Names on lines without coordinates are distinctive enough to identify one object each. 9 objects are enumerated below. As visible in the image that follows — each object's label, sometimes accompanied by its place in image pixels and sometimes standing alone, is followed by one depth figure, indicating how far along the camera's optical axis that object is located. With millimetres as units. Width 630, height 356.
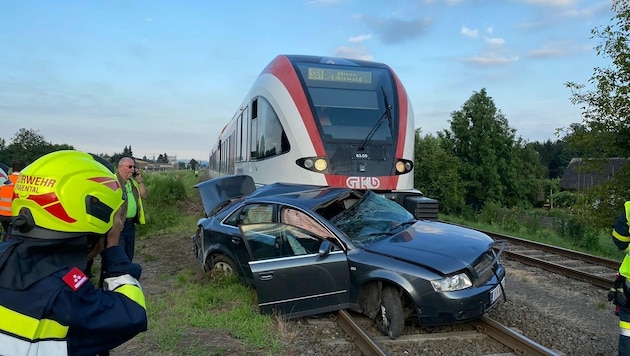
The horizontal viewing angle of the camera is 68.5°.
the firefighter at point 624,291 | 3785
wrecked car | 4582
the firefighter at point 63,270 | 1525
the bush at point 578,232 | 13323
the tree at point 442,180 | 34125
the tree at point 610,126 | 12336
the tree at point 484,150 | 49906
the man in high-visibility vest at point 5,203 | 4350
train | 7965
